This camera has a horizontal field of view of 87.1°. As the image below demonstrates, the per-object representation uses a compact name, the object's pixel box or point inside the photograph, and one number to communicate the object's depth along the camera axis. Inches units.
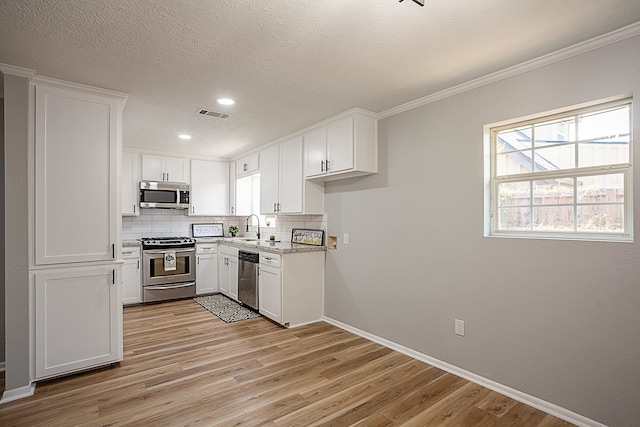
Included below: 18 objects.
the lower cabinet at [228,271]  201.2
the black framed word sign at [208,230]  240.1
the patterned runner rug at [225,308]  172.6
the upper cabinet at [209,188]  231.5
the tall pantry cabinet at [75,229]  103.3
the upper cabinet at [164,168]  212.8
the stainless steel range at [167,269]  198.2
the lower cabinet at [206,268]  218.8
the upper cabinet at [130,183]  205.5
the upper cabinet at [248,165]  209.0
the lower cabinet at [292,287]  156.1
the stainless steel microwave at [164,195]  209.5
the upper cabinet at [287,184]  167.5
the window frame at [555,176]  81.9
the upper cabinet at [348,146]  137.5
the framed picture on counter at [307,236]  171.6
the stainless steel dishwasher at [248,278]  176.2
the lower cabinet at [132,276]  193.9
